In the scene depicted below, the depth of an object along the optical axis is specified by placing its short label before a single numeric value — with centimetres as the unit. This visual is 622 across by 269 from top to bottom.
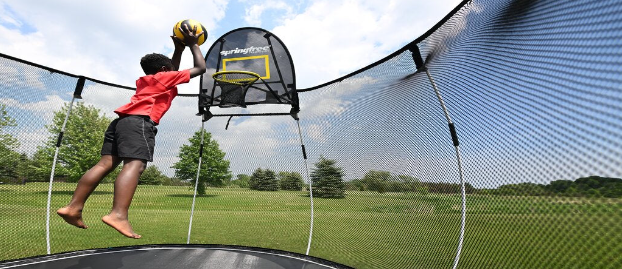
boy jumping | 144
